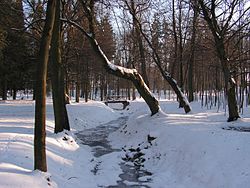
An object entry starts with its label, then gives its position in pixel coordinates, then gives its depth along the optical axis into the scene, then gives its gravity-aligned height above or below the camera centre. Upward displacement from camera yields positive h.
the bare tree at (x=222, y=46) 13.52 +2.00
